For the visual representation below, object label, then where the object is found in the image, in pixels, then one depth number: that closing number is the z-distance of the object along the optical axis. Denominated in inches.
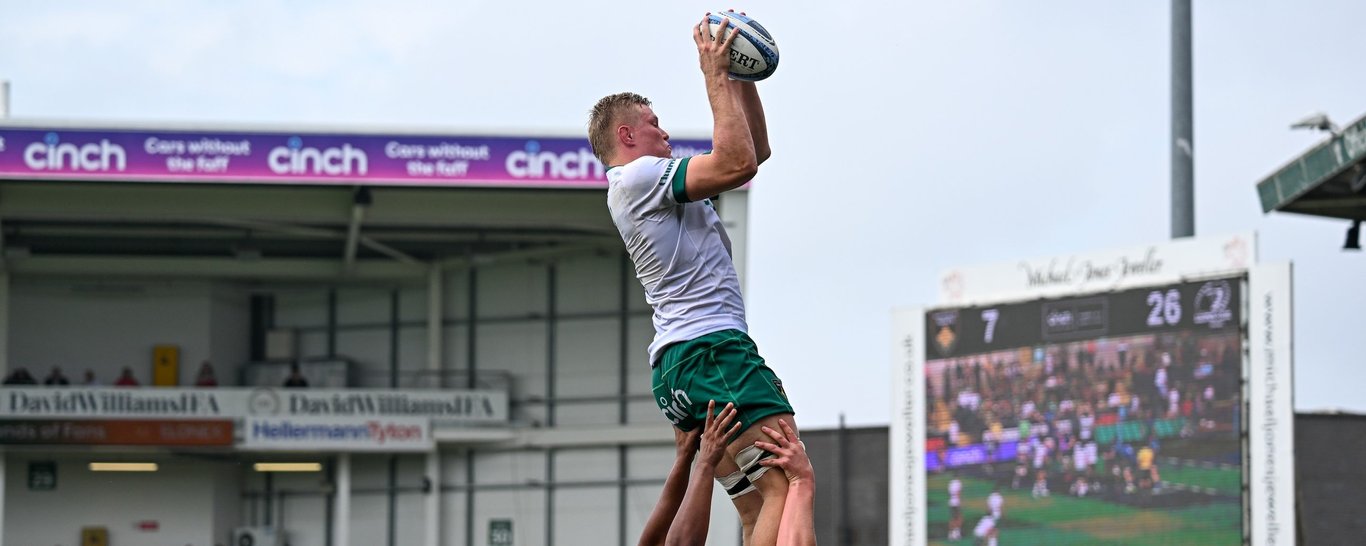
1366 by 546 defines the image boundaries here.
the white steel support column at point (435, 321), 1400.1
